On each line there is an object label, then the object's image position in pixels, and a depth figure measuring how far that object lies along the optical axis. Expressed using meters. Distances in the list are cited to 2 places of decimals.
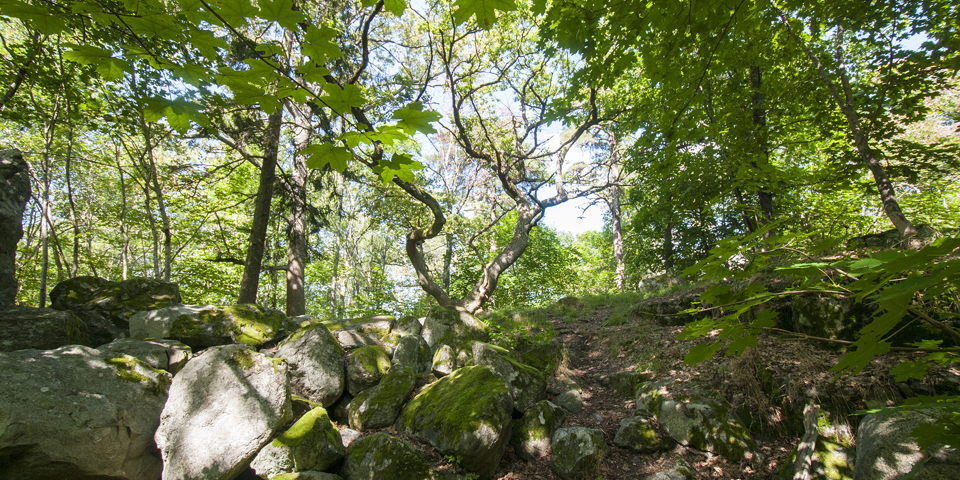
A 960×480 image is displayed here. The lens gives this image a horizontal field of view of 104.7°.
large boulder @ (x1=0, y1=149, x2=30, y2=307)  4.68
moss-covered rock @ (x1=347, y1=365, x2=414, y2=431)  4.41
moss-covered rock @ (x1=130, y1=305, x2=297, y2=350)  4.93
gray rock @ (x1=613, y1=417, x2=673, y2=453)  3.95
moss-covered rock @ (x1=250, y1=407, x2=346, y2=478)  3.49
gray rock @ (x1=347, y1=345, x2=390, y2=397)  4.89
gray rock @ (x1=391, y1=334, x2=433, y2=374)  5.66
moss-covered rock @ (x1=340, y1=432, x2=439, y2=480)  3.46
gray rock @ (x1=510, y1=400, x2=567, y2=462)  4.08
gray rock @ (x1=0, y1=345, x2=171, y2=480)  2.80
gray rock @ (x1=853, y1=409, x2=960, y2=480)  2.45
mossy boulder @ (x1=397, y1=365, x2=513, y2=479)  3.70
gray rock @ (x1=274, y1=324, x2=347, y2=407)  4.62
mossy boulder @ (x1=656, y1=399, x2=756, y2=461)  3.70
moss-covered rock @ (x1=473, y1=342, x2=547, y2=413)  4.82
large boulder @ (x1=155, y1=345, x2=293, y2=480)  3.30
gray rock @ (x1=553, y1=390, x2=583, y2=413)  4.83
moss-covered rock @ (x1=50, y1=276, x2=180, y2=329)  5.23
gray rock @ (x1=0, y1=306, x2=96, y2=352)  3.84
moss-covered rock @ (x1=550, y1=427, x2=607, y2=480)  3.69
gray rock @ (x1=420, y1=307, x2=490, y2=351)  6.27
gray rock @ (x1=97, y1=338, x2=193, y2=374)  4.03
